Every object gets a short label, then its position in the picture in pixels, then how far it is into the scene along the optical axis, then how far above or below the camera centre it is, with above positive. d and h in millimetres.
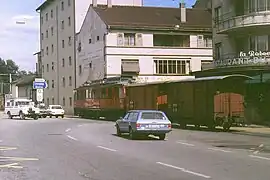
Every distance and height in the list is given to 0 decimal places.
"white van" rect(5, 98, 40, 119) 55719 -791
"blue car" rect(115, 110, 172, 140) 25328 -1083
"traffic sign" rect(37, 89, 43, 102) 73675 +941
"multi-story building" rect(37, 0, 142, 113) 77000 +8895
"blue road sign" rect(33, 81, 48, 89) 71312 +2081
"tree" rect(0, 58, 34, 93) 169538 +10414
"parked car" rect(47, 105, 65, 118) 63438 -1157
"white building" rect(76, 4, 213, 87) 65312 +6975
